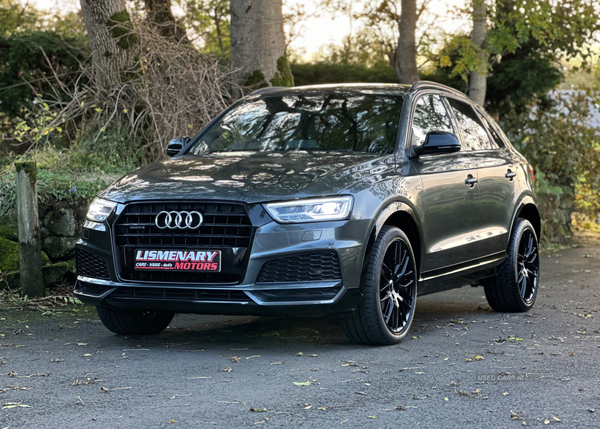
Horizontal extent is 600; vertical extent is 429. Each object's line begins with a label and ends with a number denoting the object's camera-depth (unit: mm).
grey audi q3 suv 5430
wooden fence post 7871
